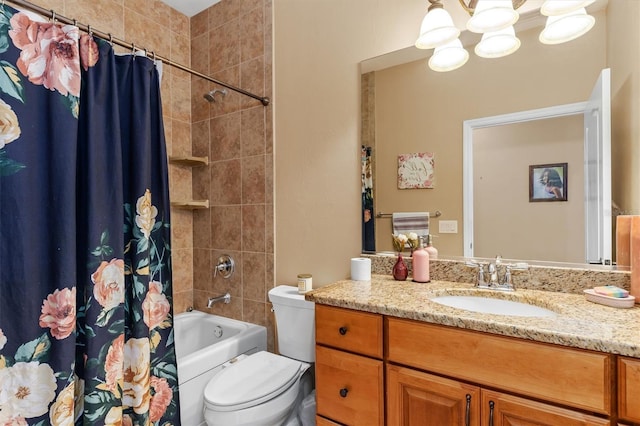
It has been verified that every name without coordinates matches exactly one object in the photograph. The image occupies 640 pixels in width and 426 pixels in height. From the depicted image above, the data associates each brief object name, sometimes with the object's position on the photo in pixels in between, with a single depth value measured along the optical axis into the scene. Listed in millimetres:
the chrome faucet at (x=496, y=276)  1333
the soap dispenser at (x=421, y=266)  1493
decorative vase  1549
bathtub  1673
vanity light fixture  1197
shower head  2176
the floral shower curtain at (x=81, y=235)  1111
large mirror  1194
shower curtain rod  1162
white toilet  1324
